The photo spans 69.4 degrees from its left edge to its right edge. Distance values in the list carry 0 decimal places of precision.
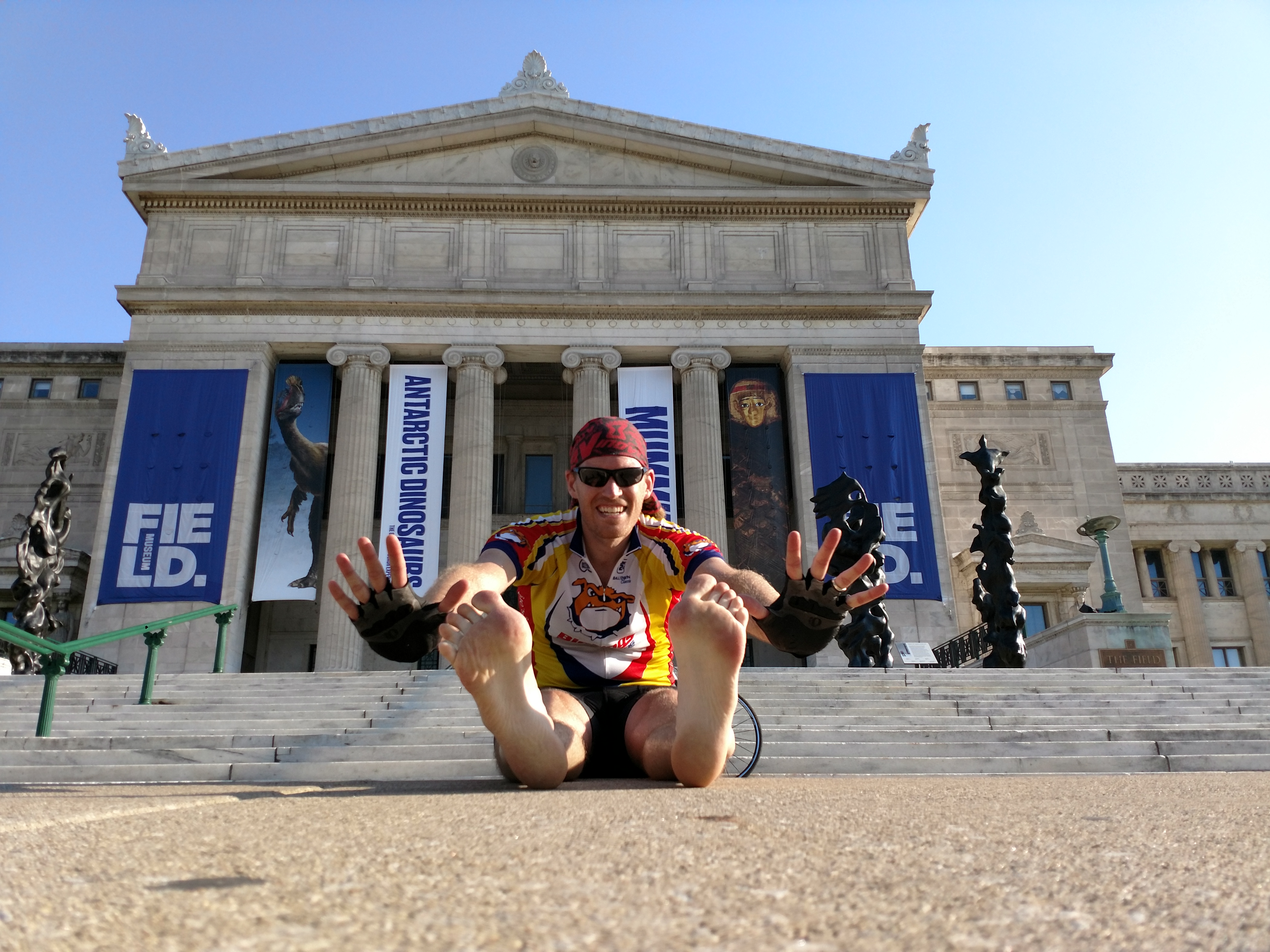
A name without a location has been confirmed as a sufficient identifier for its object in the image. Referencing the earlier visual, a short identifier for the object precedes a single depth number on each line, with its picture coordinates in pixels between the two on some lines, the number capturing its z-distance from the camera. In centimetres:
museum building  2084
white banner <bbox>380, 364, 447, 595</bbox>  2023
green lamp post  1473
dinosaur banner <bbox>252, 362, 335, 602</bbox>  2038
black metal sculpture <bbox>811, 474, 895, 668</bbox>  1255
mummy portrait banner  2134
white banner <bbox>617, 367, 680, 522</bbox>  2047
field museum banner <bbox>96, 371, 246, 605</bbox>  1992
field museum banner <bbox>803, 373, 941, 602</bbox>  2050
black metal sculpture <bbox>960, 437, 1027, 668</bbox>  1336
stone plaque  1351
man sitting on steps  272
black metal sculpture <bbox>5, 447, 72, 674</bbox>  1495
